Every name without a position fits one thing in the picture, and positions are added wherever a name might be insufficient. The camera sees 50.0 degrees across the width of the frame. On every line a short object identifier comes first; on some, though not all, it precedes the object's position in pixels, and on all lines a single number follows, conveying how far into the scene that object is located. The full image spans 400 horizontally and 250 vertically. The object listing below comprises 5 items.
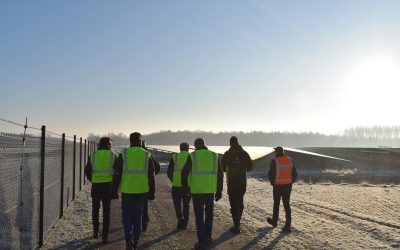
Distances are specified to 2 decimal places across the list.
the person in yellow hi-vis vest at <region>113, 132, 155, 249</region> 7.49
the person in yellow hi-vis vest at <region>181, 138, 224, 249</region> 7.97
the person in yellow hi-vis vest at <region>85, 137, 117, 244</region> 8.73
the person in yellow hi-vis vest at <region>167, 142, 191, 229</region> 10.01
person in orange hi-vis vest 10.25
